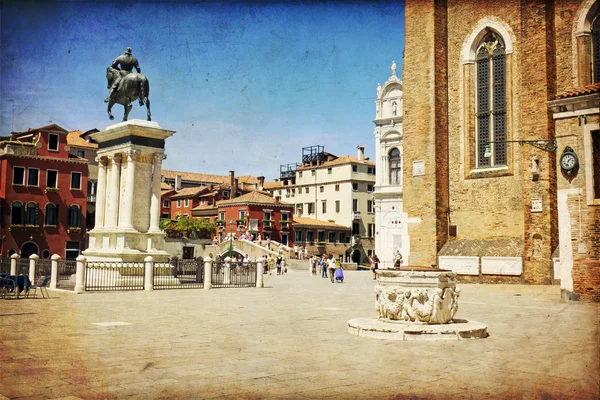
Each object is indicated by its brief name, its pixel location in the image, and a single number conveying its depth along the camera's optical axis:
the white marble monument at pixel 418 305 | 9.86
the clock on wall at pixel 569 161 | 17.05
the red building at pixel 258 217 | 70.19
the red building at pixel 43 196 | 44.06
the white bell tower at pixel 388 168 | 43.21
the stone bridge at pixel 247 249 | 56.25
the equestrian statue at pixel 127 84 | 25.43
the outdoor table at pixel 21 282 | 17.20
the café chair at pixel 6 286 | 17.55
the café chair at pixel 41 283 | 19.11
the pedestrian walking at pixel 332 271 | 33.12
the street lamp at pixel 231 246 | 53.88
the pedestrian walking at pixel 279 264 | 44.90
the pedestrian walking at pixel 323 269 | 41.44
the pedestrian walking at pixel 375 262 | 38.91
